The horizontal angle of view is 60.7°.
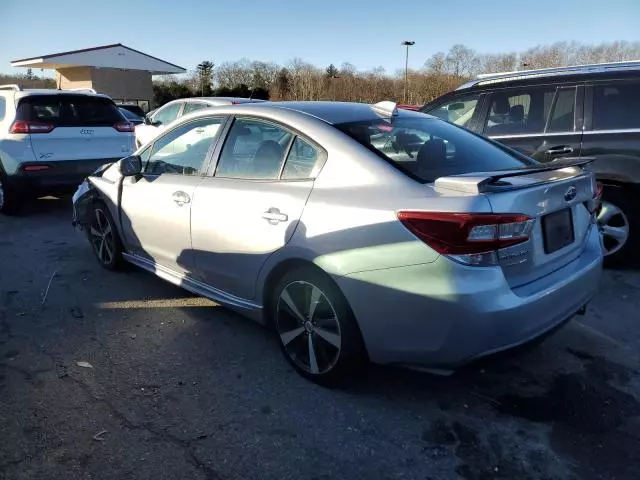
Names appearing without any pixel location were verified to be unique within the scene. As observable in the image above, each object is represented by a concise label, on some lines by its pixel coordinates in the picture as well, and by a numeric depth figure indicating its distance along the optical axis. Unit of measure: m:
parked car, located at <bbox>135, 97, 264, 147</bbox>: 10.93
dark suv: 4.86
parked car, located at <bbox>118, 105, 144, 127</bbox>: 18.87
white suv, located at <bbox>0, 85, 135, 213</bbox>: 7.42
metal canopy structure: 35.12
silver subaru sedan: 2.54
